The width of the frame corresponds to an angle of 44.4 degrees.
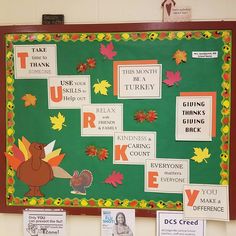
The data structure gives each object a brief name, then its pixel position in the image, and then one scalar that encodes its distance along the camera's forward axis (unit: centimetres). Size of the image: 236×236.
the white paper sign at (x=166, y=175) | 125
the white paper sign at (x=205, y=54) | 122
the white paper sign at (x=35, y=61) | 129
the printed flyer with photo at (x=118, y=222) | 129
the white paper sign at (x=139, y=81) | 125
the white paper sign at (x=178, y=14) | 124
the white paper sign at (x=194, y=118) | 123
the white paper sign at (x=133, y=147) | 126
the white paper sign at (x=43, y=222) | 132
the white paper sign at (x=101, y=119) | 127
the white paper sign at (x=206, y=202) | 124
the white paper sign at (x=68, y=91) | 128
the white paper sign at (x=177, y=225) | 126
